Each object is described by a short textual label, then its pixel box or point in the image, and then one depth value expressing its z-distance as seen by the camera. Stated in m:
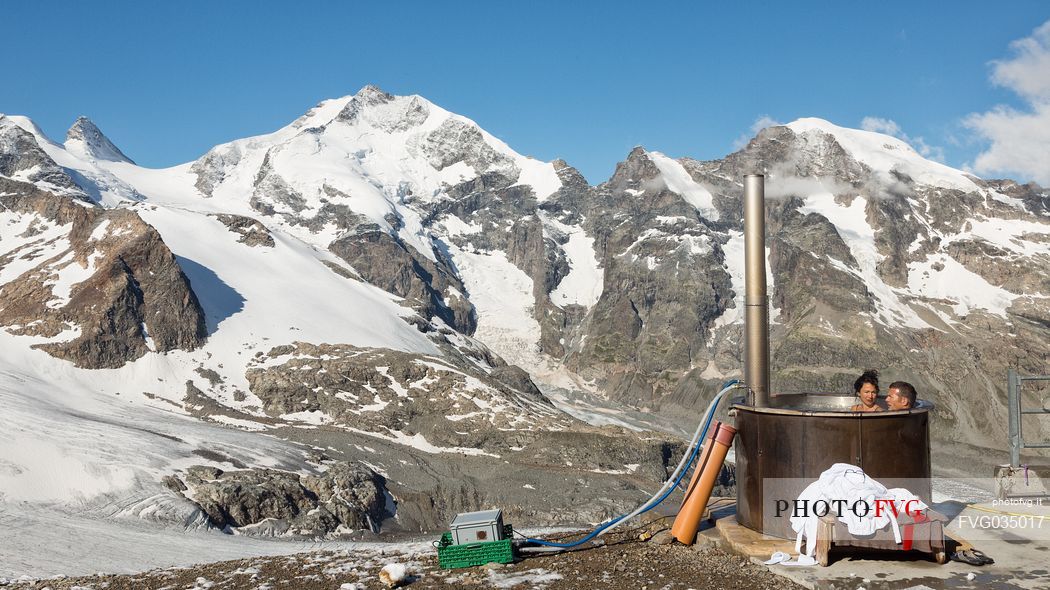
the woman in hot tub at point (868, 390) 13.08
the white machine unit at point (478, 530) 13.38
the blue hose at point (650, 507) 14.09
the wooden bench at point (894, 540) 11.17
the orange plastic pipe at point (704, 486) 13.41
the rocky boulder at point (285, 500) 50.66
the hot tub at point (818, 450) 12.09
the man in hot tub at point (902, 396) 12.69
